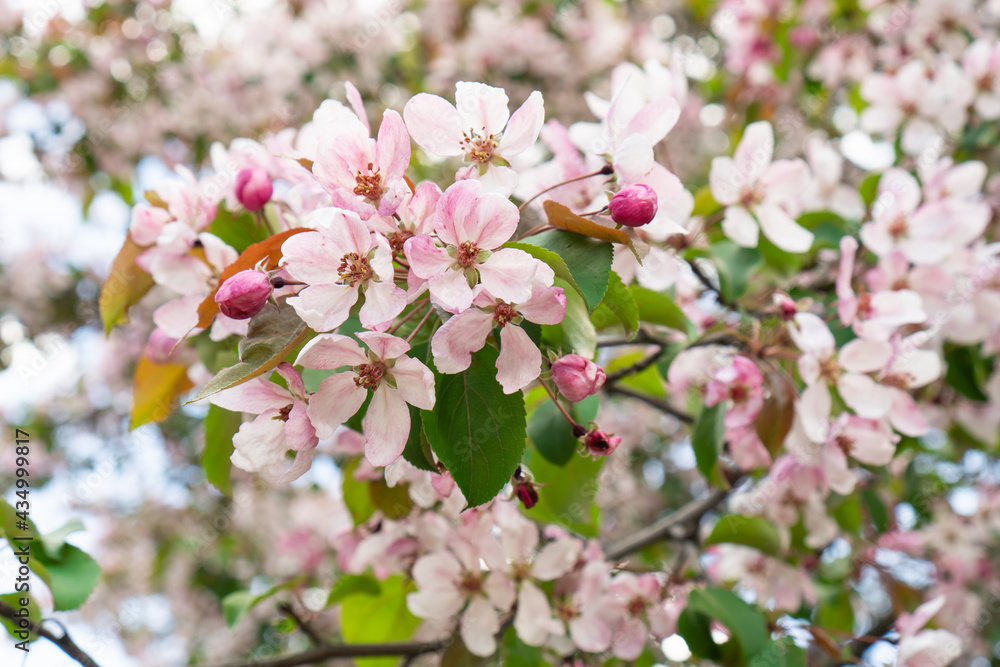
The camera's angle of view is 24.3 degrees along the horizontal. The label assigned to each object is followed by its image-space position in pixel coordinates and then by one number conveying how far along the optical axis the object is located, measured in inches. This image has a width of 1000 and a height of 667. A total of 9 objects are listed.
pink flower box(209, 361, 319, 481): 28.4
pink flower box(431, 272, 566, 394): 27.9
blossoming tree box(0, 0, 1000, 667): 28.2
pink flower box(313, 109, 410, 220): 28.4
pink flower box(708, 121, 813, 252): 34.4
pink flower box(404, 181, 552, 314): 27.7
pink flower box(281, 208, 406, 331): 27.9
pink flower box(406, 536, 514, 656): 33.1
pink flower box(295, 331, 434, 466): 28.1
